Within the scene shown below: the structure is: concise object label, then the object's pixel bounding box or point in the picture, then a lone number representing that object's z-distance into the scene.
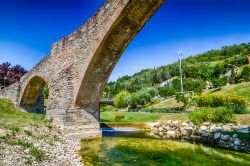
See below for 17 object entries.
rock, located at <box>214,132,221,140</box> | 8.17
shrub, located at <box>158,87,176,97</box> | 31.47
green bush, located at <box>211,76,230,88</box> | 29.40
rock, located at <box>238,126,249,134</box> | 8.11
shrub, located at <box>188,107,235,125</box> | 10.20
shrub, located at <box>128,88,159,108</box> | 30.63
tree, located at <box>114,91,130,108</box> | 32.44
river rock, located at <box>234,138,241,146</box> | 7.11
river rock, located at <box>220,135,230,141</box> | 7.66
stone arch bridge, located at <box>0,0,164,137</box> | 7.28
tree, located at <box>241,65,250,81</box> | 29.05
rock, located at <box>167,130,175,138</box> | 9.93
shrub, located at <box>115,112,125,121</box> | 15.83
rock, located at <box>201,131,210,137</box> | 8.88
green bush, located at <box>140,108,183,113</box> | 19.11
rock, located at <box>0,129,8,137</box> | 5.16
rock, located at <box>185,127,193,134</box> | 9.89
